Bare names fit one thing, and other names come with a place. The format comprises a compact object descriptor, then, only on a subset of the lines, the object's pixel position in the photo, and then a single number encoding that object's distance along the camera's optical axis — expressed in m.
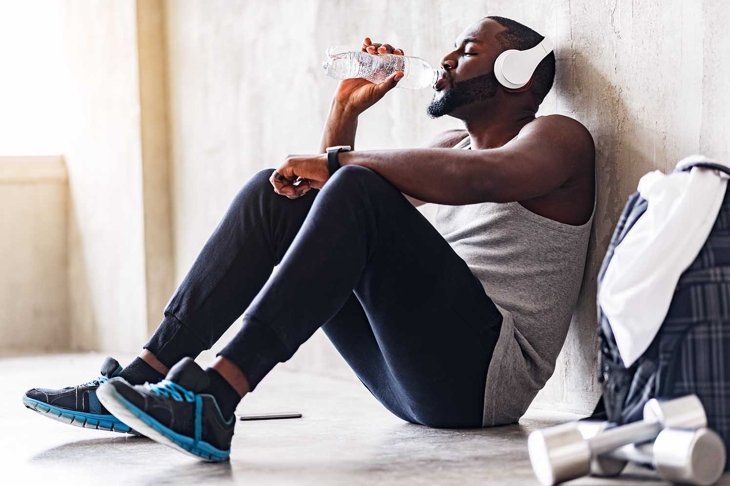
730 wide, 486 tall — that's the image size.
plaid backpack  2.62
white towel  2.63
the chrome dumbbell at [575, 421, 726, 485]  2.51
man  2.76
